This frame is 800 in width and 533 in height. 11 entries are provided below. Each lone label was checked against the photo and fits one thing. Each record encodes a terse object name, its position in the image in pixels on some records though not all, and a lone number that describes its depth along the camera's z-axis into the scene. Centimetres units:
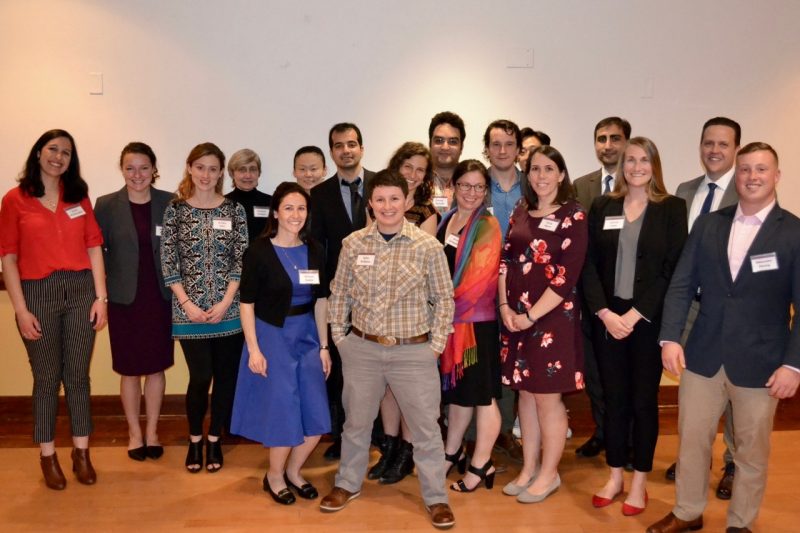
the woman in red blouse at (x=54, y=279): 318
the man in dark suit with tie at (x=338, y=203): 353
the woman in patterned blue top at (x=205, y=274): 331
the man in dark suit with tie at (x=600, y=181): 368
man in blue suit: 250
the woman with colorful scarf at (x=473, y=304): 300
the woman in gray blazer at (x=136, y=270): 350
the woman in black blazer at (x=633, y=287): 285
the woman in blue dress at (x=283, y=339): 299
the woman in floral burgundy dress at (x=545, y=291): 291
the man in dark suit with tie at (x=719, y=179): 323
